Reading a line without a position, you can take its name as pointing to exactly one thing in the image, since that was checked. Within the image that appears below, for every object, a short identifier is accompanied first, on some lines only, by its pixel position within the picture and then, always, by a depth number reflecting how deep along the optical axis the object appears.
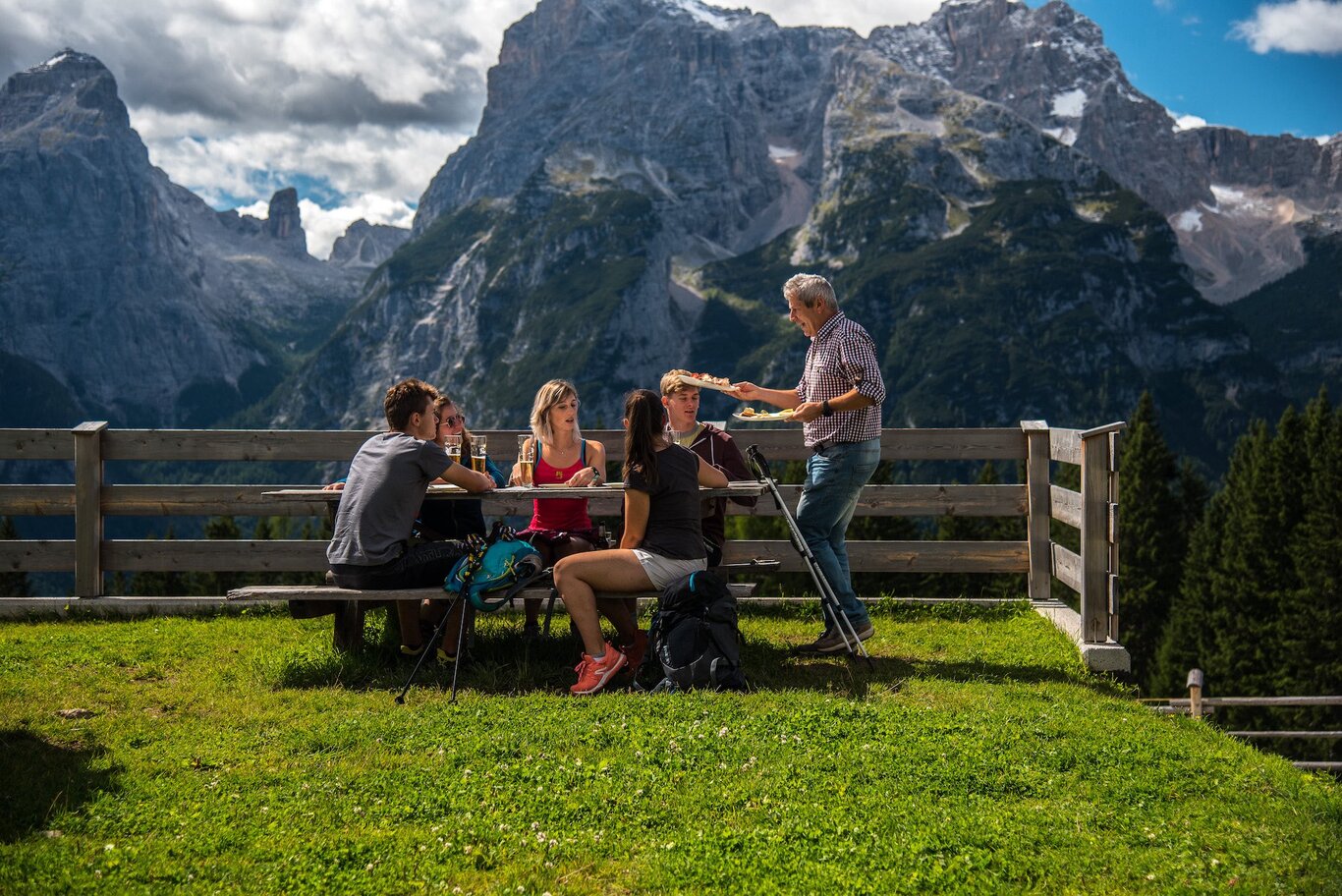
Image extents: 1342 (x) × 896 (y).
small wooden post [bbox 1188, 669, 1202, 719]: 15.09
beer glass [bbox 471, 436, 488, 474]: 8.82
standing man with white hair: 8.16
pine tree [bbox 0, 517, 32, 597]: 40.79
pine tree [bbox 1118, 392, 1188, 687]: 48.56
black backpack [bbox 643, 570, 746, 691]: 7.30
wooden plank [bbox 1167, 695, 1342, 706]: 15.38
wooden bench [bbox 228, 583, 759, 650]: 7.71
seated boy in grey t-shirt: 7.71
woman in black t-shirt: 7.41
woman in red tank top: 8.48
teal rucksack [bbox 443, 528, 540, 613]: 7.68
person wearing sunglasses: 9.14
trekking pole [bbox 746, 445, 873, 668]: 8.41
